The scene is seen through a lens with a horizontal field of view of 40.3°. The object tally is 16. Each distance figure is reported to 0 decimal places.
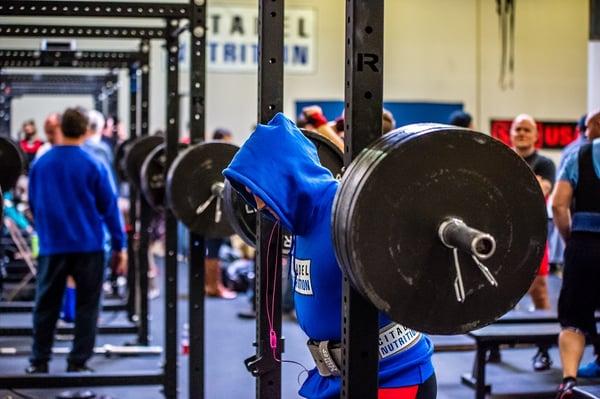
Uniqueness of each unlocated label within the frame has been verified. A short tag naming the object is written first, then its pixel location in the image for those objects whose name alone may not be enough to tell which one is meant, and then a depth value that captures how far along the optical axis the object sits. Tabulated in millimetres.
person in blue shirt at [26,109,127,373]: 4527
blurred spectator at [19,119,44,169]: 7699
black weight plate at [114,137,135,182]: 6504
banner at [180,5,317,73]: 11266
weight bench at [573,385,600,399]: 3200
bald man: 5246
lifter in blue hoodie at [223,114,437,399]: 1749
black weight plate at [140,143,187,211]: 4238
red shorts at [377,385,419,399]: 1927
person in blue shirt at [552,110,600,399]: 3855
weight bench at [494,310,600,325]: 4754
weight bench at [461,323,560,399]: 4172
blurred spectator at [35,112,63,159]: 5405
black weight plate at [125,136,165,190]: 5363
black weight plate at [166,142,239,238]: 3217
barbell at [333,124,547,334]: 1342
